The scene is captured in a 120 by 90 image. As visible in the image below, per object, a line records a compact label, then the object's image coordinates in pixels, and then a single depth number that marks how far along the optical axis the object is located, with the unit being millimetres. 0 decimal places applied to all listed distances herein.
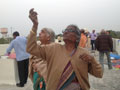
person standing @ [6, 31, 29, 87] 3280
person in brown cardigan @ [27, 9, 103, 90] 1132
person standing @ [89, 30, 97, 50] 7823
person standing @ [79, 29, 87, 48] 4302
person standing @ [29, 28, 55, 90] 1528
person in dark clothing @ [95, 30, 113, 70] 4439
